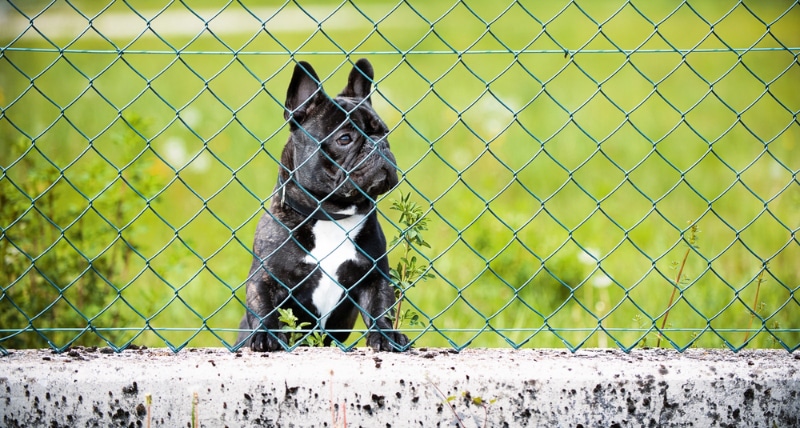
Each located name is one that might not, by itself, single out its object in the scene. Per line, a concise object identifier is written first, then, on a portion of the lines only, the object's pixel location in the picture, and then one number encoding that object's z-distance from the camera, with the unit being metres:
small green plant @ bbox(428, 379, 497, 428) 5.18
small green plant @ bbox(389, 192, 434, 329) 5.55
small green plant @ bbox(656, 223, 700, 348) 5.76
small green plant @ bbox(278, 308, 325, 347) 5.51
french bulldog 6.02
